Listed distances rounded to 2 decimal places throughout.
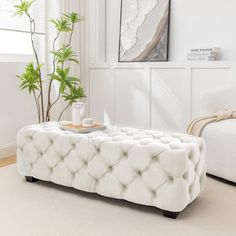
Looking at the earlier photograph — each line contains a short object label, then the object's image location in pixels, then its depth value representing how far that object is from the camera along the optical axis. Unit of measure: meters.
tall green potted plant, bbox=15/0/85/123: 3.88
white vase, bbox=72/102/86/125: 2.95
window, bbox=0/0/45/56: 4.02
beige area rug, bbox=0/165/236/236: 2.13
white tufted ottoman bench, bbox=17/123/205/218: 2.27
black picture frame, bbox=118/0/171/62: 4.51
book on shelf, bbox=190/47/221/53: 4.07
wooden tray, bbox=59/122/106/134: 2.80
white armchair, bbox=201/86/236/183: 2.89
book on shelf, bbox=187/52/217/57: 4.05
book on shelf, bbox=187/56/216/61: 4.04
